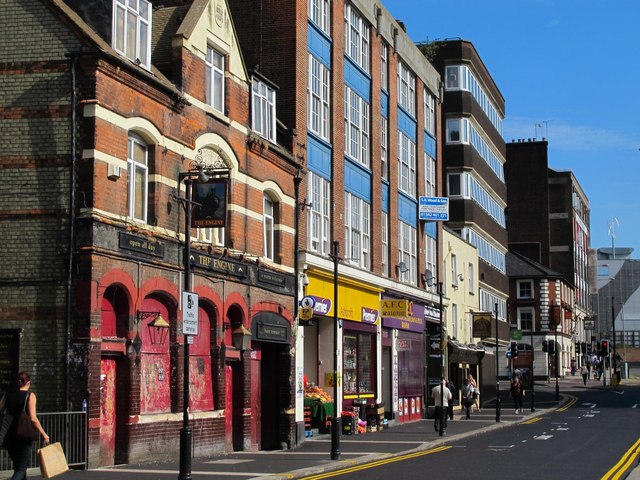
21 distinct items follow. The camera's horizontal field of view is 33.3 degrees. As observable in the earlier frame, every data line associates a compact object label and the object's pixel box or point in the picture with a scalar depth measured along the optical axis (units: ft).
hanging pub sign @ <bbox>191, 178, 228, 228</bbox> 77.30
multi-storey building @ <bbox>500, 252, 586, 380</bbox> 334.85
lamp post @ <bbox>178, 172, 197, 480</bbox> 59.88
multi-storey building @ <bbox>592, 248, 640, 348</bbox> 568.41
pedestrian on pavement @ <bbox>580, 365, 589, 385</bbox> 297.70
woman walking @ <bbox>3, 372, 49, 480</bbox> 49.32
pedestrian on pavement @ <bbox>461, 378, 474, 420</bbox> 156.66
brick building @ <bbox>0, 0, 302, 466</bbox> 69.67
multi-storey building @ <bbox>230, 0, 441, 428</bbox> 111.65
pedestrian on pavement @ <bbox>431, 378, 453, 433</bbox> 116.26
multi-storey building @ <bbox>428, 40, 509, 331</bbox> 219.00
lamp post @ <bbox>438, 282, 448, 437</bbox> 113.39
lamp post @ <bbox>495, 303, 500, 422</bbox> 145.79
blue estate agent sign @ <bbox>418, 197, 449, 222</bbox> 156.76
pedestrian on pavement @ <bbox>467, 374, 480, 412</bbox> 160.31
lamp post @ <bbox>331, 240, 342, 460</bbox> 82.84
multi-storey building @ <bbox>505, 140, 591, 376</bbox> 359.25
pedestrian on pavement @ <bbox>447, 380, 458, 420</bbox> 154.92
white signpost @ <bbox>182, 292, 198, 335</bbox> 63.36
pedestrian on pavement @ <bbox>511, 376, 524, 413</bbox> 169.58
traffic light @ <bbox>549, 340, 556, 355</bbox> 201.94
